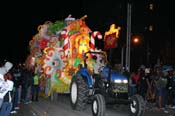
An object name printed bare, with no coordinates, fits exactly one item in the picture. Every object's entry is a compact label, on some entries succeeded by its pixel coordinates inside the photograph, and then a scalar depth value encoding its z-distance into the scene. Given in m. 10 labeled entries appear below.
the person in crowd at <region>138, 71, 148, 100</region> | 12.08
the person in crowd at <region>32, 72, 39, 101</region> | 11.49
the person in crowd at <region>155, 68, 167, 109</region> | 10.51
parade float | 11.41
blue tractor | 7.62
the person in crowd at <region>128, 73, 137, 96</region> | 11.57
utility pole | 12.81
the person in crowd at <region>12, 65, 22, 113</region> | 9.49
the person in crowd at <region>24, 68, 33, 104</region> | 10.99
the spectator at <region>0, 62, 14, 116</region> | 5.97
